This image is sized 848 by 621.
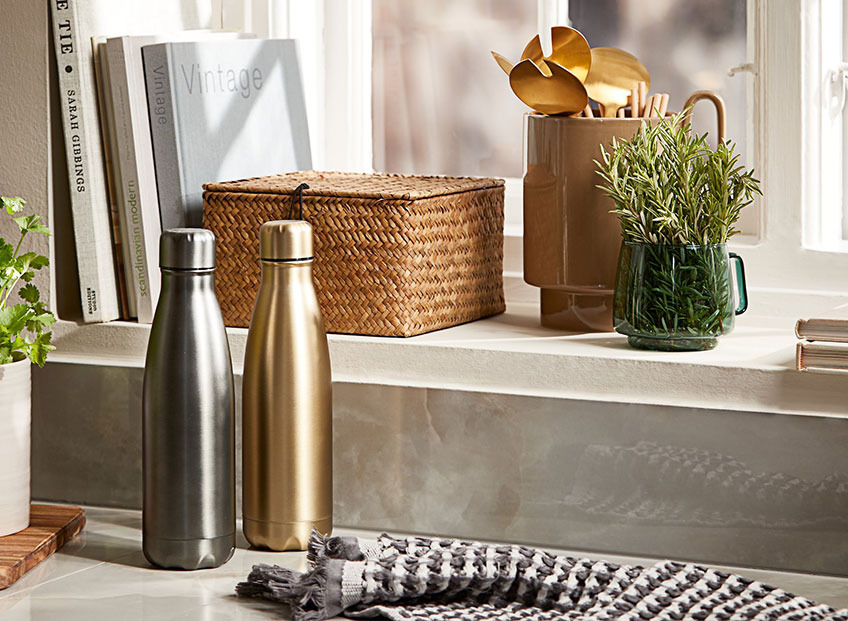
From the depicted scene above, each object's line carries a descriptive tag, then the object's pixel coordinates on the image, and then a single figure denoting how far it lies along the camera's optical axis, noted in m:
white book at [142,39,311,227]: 2.21
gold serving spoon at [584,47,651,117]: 2.20
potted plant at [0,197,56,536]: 2.08
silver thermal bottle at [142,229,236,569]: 2.04
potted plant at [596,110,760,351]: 2.09
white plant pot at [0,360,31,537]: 2.08
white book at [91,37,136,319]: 2.21
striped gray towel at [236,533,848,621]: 1.96
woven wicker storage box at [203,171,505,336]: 2.16
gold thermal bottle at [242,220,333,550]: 2.07
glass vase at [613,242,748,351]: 2.09
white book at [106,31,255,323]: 2.20
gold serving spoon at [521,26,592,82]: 2.19
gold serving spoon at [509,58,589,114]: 2.16
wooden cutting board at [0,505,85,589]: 2.04
